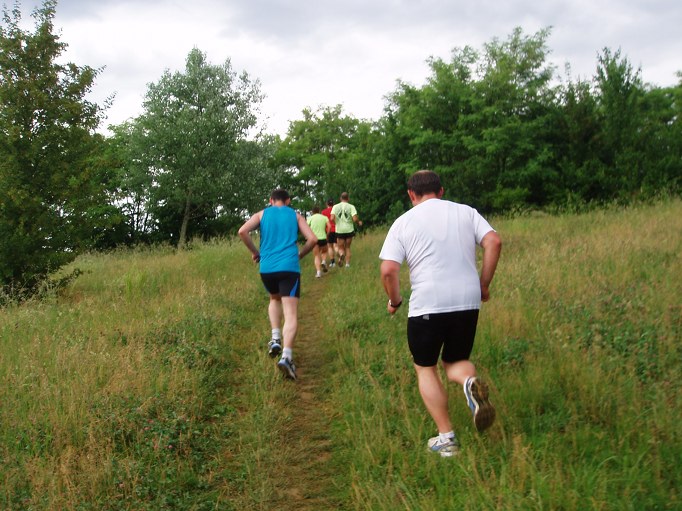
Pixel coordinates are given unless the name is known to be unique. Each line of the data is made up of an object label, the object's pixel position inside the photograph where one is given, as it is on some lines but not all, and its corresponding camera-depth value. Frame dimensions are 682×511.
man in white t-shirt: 3.38
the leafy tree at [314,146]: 48.21
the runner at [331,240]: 14.03
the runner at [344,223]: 13.30
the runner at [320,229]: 12.81
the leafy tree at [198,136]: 27.06
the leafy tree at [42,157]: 9.26
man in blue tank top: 5.90
